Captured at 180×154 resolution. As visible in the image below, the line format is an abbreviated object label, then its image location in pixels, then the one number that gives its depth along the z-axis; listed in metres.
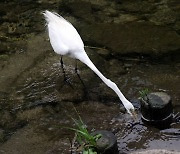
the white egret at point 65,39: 3.96
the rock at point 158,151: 3.12
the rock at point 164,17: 5.08
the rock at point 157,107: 3.36
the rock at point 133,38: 4.57
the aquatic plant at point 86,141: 2.93
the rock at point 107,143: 3.00
